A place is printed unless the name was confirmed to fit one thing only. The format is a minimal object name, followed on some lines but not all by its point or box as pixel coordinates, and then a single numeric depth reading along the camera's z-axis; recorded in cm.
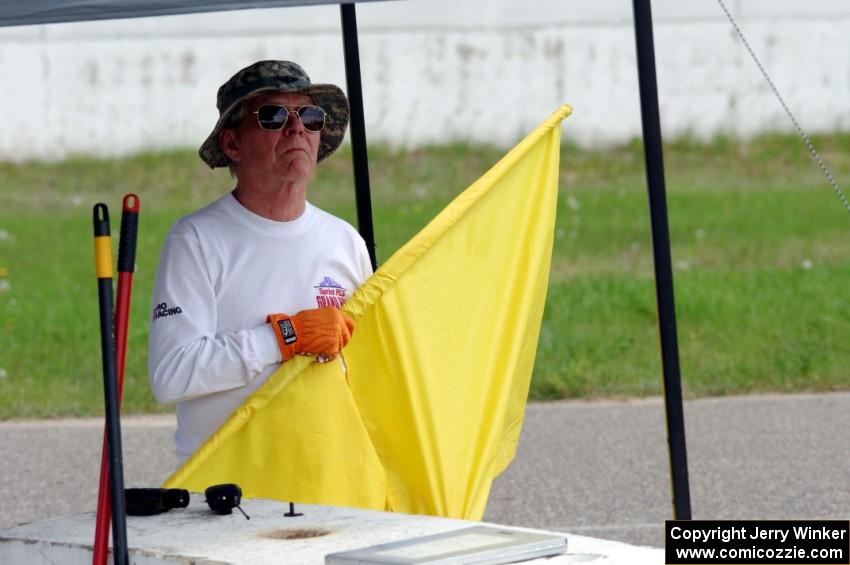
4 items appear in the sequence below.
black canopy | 625
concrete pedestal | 507
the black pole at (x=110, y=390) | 526
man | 694
